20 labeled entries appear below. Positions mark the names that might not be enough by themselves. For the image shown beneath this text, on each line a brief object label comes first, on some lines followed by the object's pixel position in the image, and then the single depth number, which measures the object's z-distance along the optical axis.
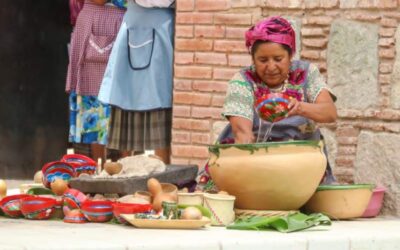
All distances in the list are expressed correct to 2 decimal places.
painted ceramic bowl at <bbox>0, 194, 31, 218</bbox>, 9.25
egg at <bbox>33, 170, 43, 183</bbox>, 10.61
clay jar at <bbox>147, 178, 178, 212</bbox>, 8.96
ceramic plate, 8.58
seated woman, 9.67
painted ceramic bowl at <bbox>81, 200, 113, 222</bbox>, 8.98
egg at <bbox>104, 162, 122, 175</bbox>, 9.63
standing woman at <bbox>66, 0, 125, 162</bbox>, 12.55
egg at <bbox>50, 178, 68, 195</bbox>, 9.60
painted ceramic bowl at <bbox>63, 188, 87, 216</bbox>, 9.08
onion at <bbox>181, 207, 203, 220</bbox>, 8.65
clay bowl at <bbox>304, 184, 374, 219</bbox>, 9.60
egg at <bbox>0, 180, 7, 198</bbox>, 10.07
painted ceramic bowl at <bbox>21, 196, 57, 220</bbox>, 9.11
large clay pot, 9.13
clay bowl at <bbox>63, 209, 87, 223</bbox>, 8.98
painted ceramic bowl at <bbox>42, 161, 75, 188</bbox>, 9.93
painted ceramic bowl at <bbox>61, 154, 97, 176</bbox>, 10.15
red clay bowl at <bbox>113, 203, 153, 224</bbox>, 8.83
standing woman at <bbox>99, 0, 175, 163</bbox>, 11.65
